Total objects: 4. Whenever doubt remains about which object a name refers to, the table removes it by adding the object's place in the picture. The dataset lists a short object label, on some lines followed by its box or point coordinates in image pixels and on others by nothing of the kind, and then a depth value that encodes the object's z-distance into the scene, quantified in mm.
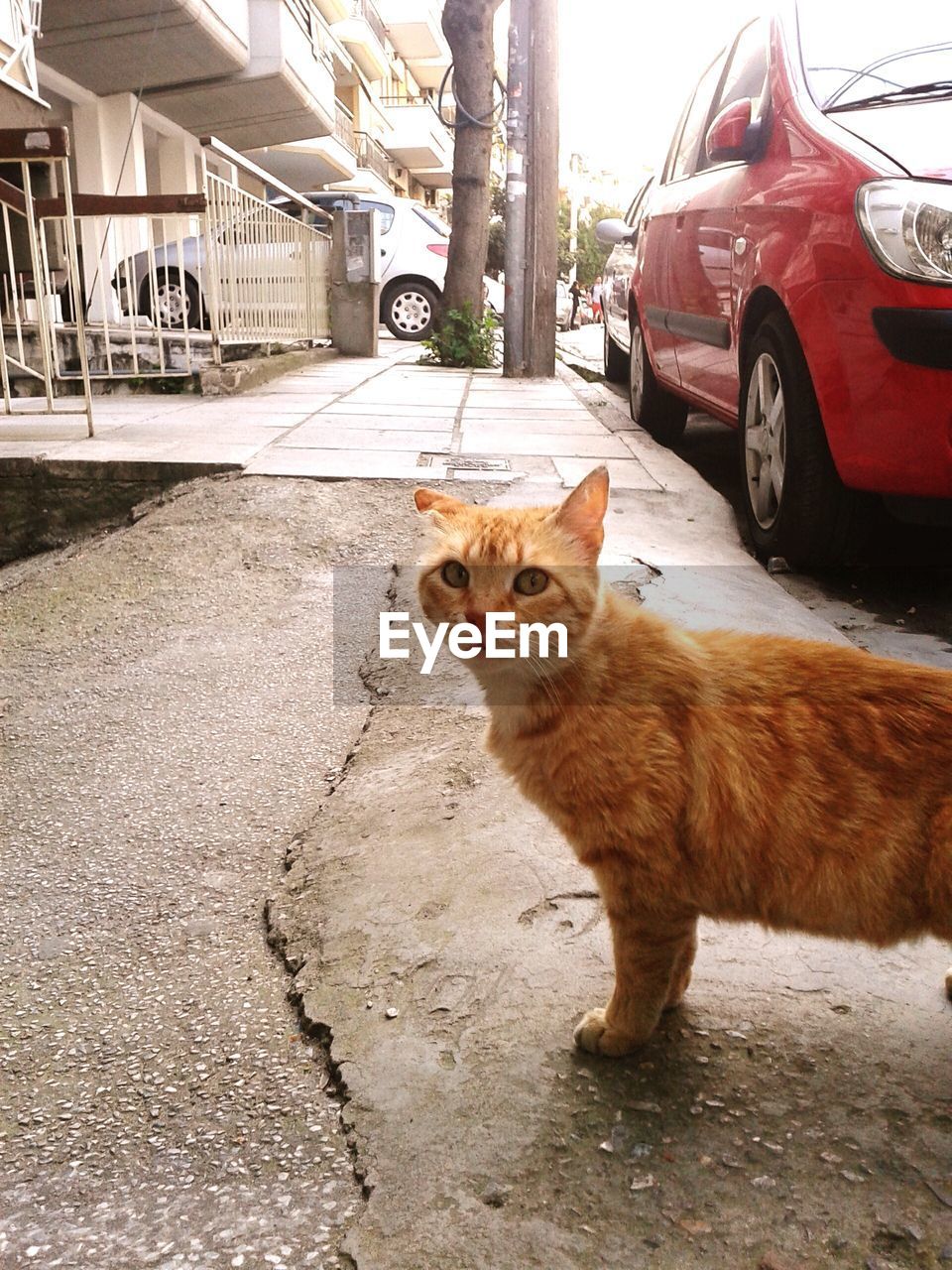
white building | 10765
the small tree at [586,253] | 45062
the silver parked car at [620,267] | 7090
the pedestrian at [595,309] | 39656
